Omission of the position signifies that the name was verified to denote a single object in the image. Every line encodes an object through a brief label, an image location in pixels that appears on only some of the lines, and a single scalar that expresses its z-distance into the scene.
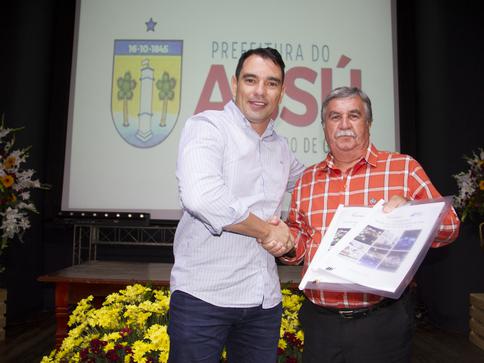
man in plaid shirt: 1.42
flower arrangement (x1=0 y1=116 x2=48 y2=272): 3.42
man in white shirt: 1.27
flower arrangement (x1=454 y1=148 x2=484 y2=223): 3.49
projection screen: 4.47
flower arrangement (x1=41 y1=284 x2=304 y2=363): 1.78
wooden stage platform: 2.80
